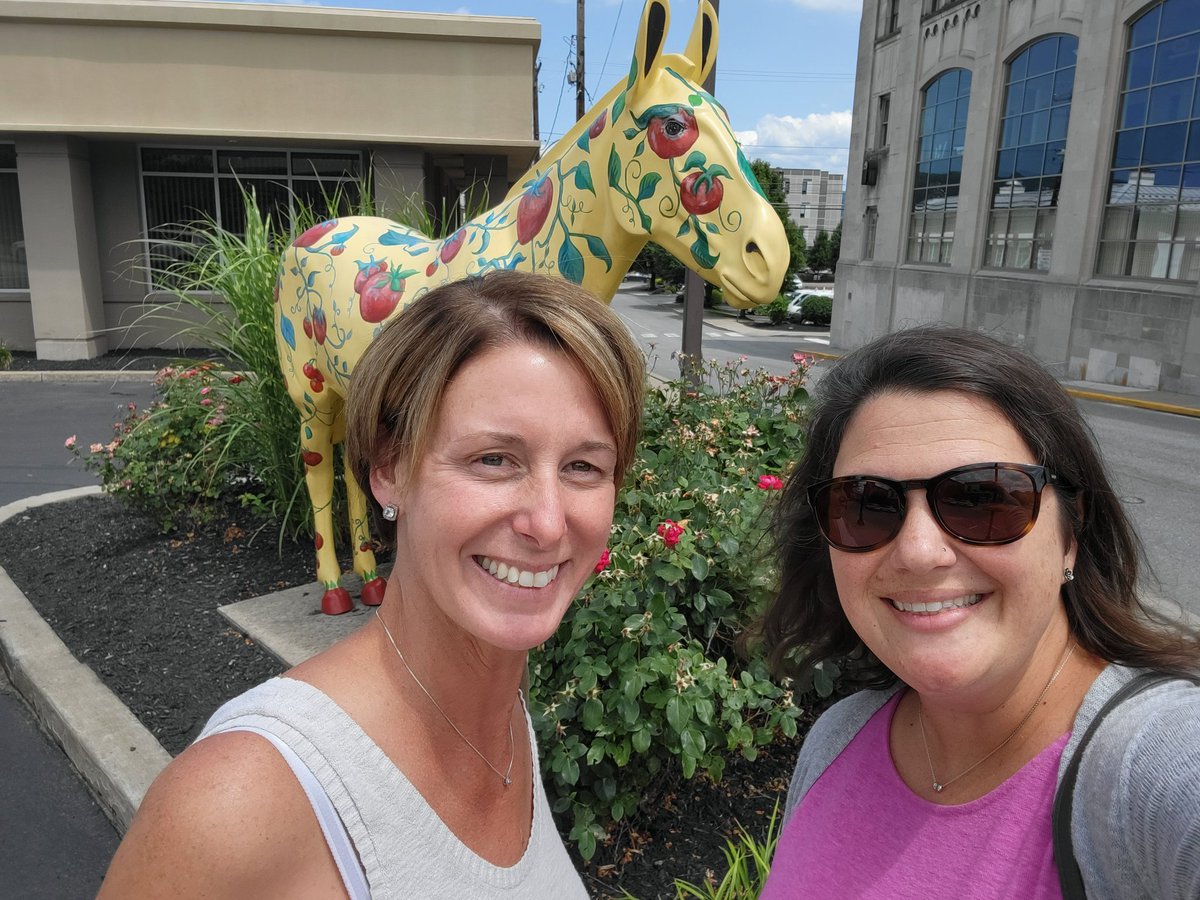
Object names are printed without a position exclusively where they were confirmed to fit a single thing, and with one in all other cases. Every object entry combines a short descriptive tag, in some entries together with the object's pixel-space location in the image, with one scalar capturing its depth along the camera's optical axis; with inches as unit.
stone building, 592.1
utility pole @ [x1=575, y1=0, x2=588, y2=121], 1095.0
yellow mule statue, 108.8
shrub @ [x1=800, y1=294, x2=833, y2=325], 1250.6
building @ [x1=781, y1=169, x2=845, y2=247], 4180.6
